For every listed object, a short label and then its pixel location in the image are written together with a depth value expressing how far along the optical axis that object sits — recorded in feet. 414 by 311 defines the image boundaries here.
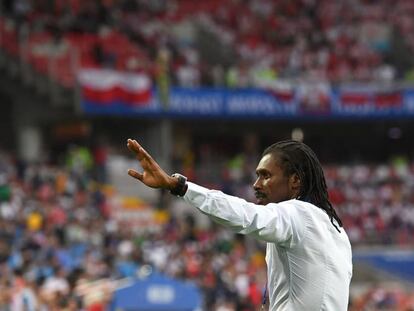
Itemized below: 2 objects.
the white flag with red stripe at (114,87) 149.38
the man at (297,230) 23.85
